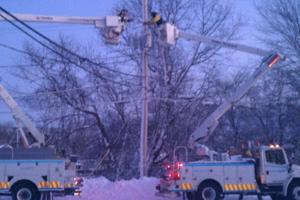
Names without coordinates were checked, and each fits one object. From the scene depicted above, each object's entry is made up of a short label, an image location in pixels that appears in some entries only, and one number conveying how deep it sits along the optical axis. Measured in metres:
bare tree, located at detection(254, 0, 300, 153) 33.62
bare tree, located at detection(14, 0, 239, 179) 29.61
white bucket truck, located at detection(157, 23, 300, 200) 17.67
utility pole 23.36
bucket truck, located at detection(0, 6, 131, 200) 17.64
